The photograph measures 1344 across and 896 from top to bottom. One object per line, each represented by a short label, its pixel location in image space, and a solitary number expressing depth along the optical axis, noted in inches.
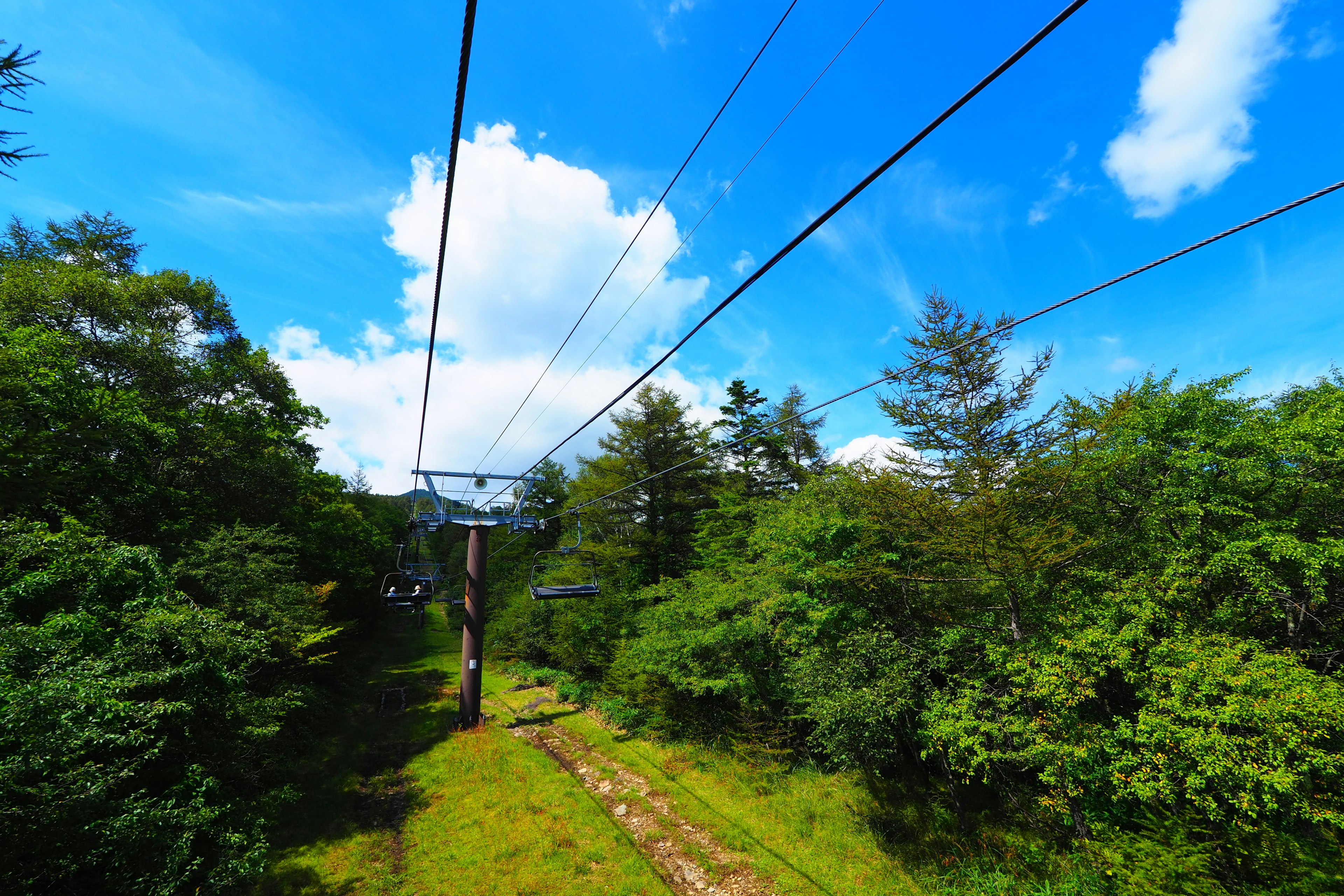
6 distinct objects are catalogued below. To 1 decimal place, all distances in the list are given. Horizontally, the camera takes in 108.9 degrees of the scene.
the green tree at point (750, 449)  1053.2
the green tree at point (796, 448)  1071.6
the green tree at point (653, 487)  1036.5
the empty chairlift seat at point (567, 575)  629.6
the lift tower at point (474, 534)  706.8
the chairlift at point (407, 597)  658.8
